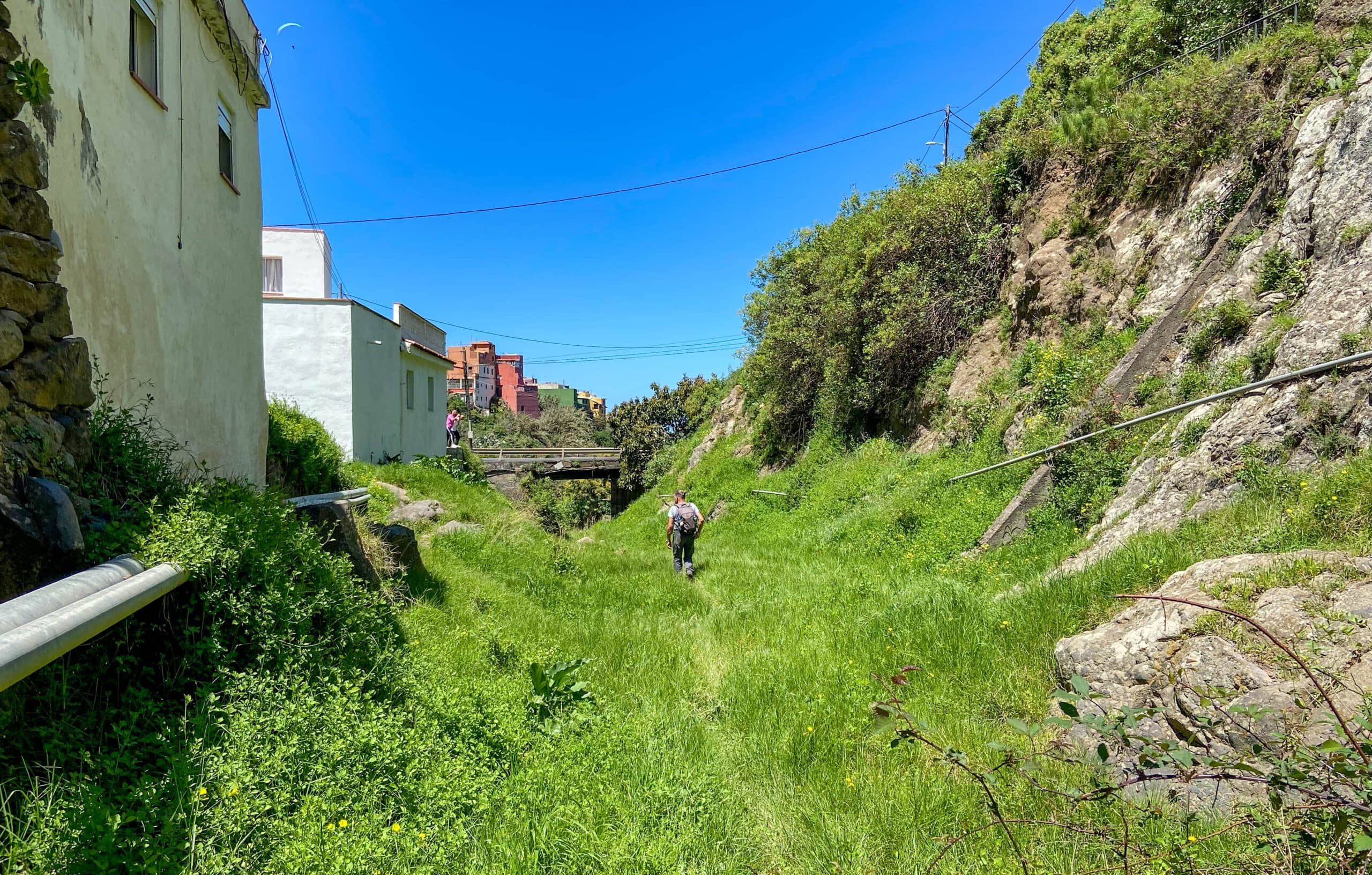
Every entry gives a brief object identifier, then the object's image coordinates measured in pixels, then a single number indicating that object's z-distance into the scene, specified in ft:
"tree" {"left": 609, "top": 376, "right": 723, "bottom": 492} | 109.19
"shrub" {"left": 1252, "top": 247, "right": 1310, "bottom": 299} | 20.07
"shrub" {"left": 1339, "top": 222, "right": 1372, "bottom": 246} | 18.16
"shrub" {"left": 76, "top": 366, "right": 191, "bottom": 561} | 11.29
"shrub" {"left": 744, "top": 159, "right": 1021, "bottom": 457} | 41.98
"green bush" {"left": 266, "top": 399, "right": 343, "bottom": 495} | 32.86
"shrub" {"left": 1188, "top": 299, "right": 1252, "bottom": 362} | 20.81
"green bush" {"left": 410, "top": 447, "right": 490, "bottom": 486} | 61.87
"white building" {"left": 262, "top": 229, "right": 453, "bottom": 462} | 48.37
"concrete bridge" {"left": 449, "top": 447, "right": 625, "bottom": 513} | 90.84
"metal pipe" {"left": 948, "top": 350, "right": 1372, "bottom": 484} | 15.25
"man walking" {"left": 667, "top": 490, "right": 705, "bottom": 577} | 33.63
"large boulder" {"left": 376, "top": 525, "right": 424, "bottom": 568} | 23.52
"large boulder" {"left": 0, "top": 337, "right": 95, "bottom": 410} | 10.96
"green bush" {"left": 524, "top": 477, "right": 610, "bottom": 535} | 79.55
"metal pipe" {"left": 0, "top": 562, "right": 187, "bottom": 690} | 6.43
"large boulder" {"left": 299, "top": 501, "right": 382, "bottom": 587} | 18.76
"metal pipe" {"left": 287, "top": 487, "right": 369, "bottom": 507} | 19.66
